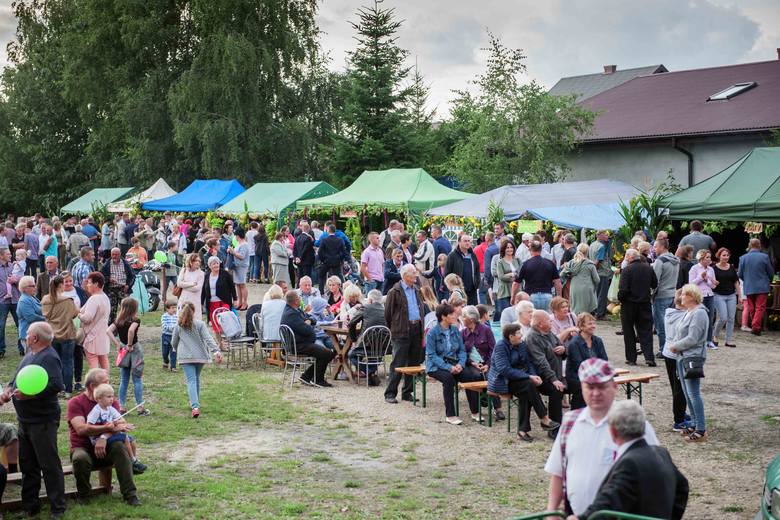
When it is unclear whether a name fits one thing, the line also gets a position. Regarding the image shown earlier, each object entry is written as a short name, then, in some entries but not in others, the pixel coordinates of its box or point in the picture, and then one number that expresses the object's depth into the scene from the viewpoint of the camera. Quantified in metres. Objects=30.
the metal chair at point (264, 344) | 13.55
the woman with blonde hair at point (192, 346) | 10.27
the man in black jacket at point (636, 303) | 12.95
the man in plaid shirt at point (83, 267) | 14.24
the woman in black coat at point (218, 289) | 14.51
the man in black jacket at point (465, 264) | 16.20
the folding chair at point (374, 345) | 12.05
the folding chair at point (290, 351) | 12.16
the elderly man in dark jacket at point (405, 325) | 11.27
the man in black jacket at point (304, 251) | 19.88
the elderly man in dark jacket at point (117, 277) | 15.26
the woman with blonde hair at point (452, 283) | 12.36
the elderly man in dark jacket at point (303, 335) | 12.12
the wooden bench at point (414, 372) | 10.90
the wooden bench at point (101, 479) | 7.53
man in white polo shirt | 4.41
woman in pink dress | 10.73
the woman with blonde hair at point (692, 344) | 8.95
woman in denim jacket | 10.23
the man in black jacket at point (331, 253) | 19.03
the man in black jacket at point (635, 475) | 4.11
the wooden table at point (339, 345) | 12.52
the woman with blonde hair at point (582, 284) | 14.20
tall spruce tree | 37.28
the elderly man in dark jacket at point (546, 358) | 9.46
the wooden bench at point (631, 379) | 9.80
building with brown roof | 28.22
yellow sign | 20.45
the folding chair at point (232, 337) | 13.60
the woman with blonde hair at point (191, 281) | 13.57
